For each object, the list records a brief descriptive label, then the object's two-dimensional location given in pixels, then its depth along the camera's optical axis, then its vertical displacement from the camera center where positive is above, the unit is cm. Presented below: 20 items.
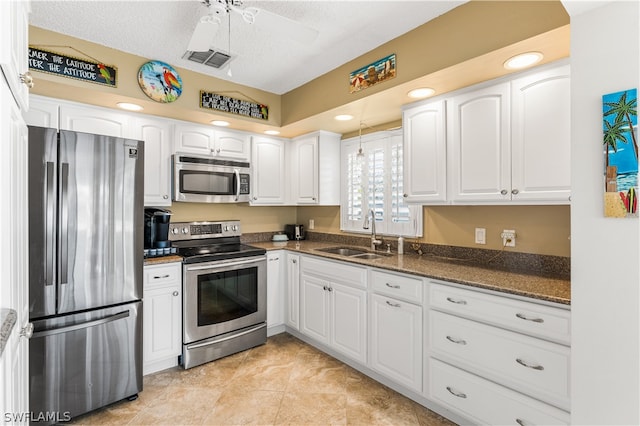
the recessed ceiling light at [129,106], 261 +89
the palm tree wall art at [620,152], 122 +23
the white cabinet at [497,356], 158 -78
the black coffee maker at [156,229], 275 -12
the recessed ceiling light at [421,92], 229 +87
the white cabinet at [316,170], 353 +49
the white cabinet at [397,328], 216 -81
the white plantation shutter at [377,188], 305 +26
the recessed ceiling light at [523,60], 178 +86
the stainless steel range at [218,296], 271 -73
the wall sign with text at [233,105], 289 +102
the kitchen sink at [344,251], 323 -38
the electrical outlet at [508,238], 227 -18
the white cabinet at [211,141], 305 +72
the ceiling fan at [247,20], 168 +102
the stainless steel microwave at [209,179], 298 +34
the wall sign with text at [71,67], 212 +101
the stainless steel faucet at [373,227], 314 -13
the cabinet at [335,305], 256 -79
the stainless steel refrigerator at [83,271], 188 -35
